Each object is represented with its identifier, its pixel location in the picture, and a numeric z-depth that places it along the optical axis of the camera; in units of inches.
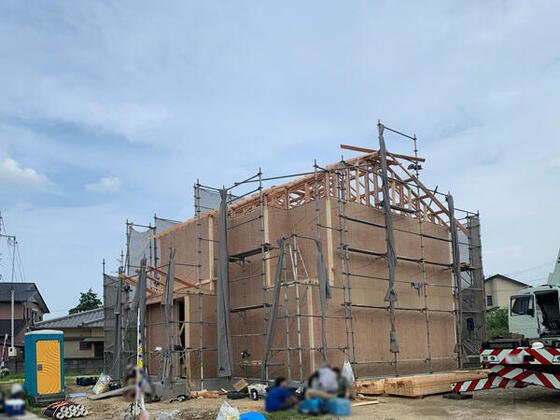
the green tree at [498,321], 1417.6
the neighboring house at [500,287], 2005.4
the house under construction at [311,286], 695.7
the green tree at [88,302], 2199.8
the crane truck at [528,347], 507.8
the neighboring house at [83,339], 1486.2
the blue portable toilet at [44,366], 577.6
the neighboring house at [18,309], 1734.7
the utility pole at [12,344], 1351.1
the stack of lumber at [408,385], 604.7
